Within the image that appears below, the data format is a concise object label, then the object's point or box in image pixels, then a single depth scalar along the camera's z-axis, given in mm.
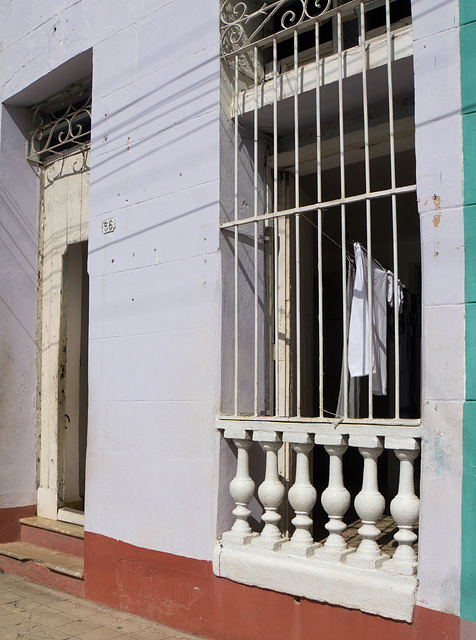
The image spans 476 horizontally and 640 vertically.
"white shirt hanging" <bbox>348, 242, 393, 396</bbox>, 3543
